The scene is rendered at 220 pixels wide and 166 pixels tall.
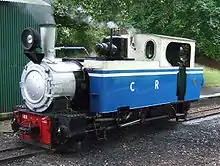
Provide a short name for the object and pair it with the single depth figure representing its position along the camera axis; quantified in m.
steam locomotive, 6.72
